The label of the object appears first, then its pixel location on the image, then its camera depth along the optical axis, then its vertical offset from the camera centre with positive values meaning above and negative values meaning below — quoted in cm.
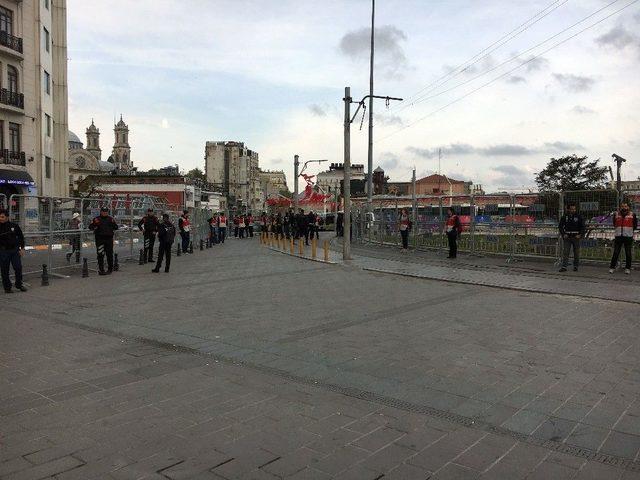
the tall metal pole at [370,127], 3019 +499
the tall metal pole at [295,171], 3789 +315
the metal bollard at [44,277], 1201 -138
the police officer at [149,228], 1705 -41
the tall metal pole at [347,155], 1811 +203
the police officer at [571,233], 1377 -43
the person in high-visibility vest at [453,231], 1780 -50
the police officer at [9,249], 1099 -71
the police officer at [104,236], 1418 -55
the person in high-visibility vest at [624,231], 1310 -36
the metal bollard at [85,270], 1371 -139
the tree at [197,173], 13638 +1060
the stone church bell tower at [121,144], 14675 +1933
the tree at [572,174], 3170 +248
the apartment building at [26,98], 3117 +705
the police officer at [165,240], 1493 -69
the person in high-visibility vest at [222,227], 3161 -69
